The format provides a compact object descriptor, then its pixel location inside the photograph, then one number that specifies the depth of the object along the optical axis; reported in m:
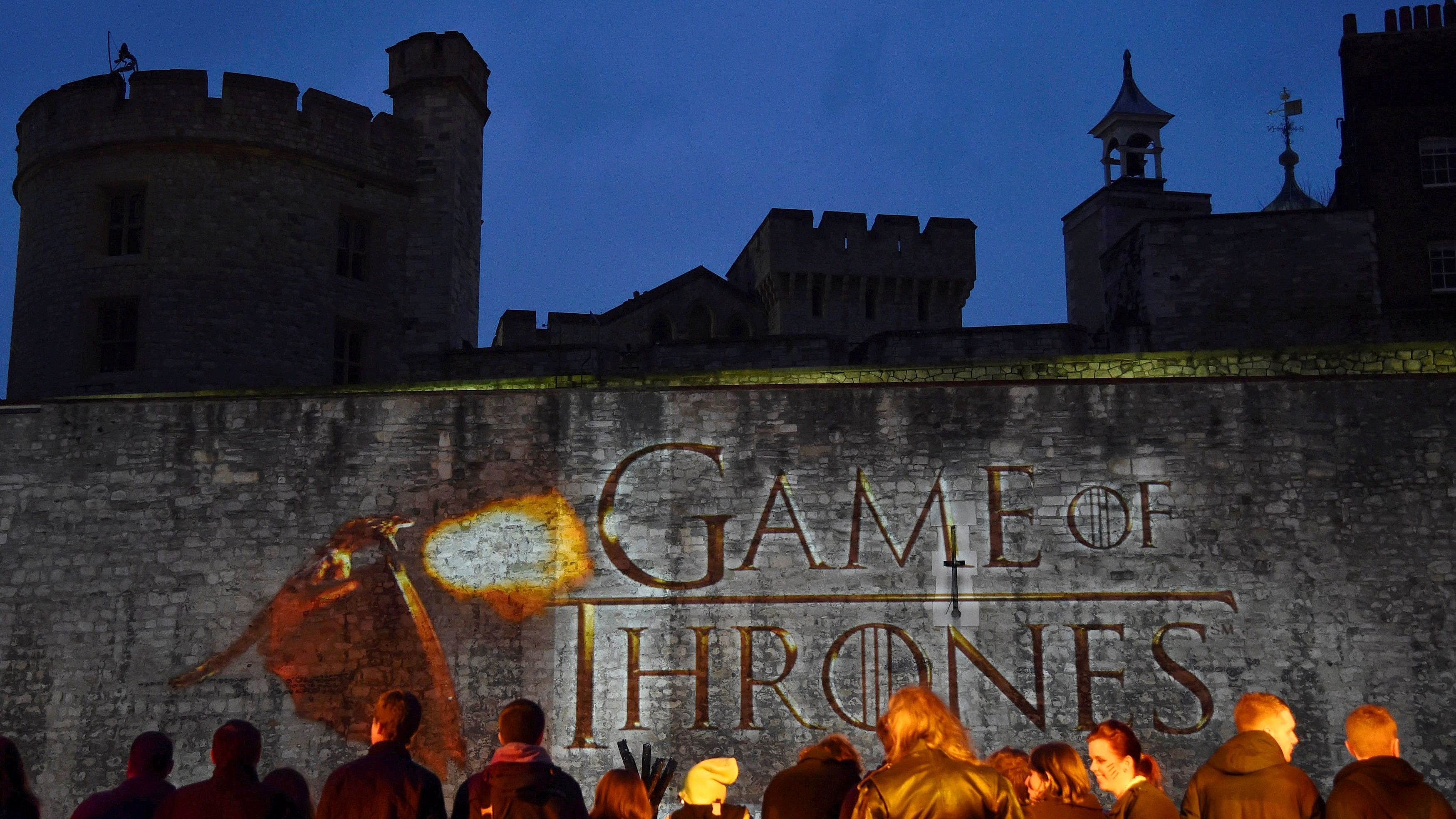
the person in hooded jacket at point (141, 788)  6.10
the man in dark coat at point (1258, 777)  5.67
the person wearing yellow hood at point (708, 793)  5.85
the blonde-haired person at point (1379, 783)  5.53
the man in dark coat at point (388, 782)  5.89
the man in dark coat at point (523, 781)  5.98
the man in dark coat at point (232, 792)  5.85
